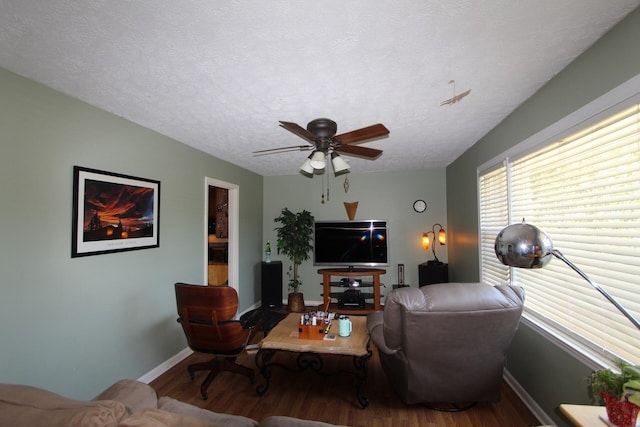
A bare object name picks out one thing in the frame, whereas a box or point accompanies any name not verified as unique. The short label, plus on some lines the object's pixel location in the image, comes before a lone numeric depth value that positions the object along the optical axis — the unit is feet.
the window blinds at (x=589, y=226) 4.59
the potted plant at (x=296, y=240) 15.72
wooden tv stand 15.07
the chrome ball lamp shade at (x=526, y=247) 3.79
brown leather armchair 7.79
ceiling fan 6.75
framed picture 6.97
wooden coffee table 7.25
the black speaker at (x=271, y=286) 16.11
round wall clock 16.07
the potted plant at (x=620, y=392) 3.09
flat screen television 15.92
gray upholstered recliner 6.20
